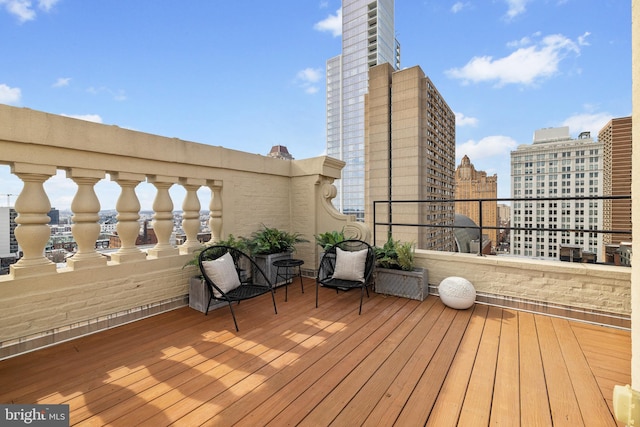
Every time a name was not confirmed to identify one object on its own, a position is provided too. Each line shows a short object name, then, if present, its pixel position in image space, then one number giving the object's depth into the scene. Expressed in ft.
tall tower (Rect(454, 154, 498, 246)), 146.33
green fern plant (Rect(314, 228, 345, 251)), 13.12
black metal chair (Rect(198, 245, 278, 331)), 9.21
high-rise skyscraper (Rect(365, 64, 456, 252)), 95.96
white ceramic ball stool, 10.22
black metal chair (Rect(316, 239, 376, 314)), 10.62
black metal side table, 12.54
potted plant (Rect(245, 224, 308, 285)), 12.85
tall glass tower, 162.09
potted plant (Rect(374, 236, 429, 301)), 11.50
